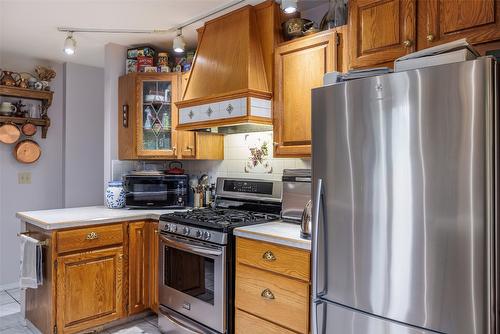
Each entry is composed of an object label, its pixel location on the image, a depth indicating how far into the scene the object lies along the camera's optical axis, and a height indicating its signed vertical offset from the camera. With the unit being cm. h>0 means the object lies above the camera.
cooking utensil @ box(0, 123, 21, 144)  352 +33
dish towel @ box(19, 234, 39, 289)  248 -66
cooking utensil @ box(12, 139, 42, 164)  367 +17
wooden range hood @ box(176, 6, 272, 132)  245 +64
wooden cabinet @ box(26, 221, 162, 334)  249 -80
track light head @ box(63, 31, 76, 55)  288 +97
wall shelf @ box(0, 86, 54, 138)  350 +70
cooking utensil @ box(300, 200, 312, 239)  193 -30
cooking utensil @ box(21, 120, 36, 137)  367 +39
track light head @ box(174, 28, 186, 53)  293 +100
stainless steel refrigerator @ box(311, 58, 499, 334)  120 -13
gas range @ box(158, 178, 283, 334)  226 -59
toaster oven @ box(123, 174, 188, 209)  317 -20
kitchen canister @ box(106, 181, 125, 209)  319 -24
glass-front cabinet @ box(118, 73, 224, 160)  322 +37
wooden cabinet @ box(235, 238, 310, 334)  187 -66
